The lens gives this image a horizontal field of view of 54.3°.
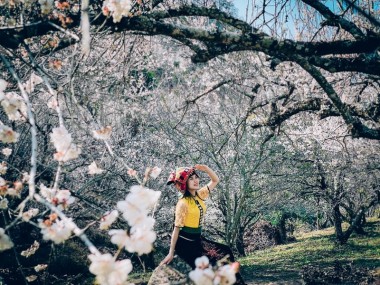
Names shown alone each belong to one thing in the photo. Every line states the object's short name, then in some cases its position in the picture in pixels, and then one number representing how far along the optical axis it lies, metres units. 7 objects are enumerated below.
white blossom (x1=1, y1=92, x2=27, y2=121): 2.16
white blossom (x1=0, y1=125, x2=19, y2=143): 2.15
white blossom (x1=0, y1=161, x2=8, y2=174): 3.15
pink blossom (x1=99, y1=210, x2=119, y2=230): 1.83
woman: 4.00
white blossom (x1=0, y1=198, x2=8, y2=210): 2.45
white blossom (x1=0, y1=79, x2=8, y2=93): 2.10
